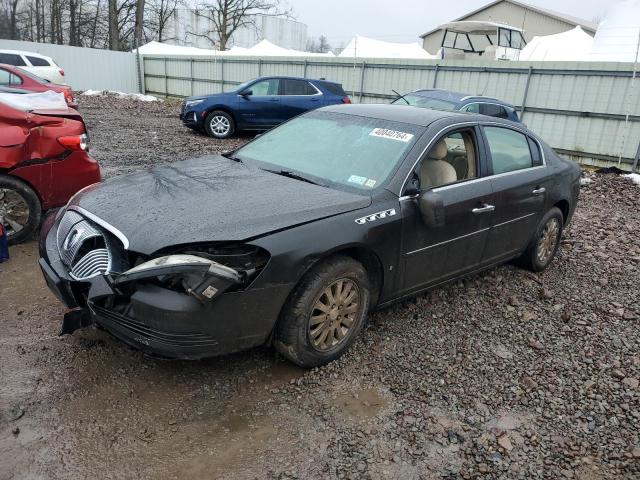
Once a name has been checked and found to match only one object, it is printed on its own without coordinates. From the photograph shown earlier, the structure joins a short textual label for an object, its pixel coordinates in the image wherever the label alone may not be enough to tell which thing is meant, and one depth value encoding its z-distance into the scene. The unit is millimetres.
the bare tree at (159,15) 46000
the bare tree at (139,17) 32938
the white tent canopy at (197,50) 27000
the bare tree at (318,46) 73125
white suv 15602
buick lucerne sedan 2578
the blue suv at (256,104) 12648
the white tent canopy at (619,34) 15816
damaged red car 4523
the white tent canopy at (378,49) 26372
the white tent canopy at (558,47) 20906
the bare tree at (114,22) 33250
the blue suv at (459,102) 9906
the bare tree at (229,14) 36188
